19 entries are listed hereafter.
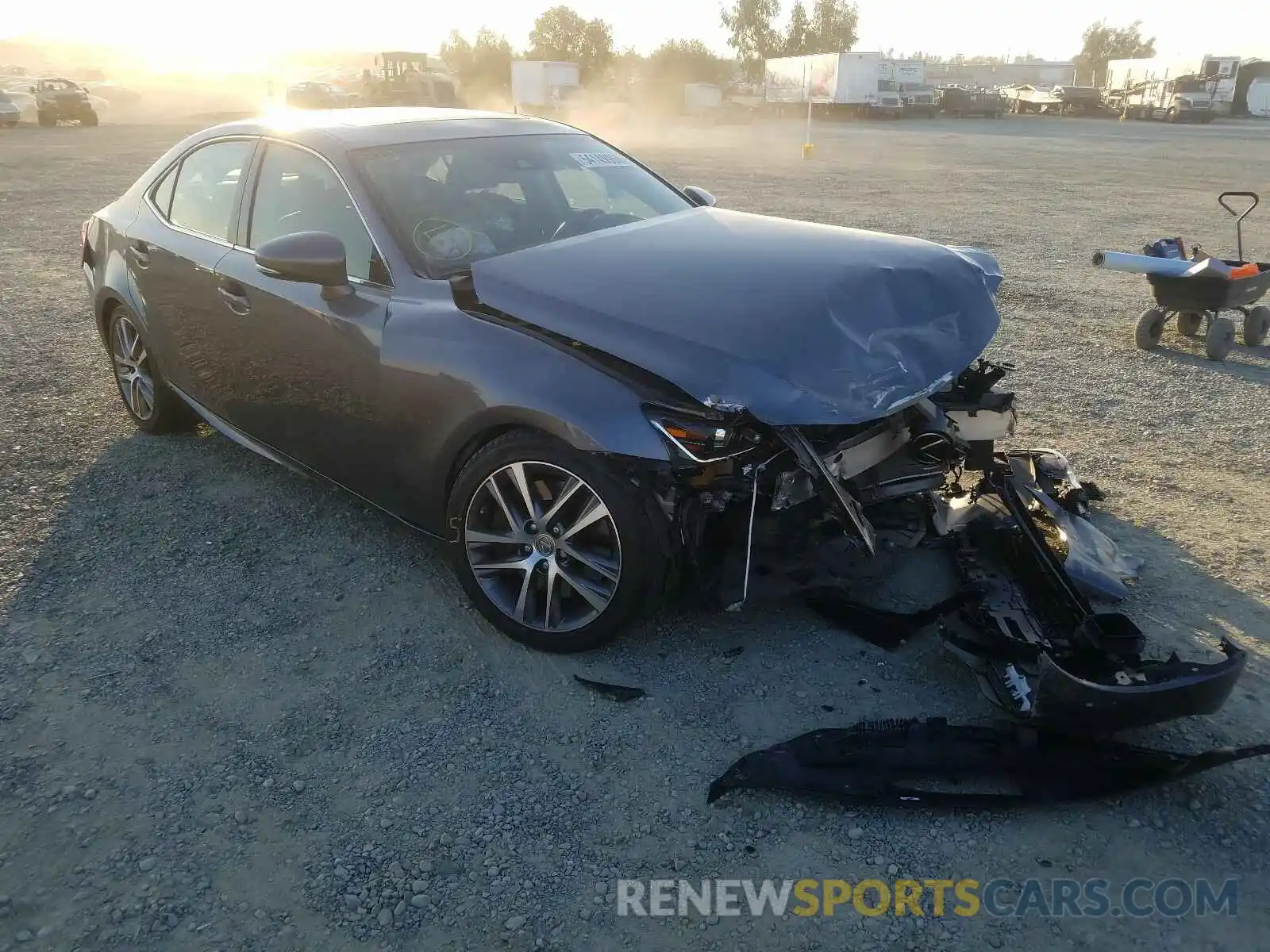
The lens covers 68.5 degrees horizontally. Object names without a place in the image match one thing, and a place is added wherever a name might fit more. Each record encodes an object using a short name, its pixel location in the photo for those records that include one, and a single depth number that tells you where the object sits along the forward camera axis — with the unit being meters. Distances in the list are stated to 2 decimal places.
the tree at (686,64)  59.00
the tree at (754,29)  71.94
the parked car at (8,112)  30.52
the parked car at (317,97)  41.94
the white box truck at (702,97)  46.81
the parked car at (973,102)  42.19
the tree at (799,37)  73.00
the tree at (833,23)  72.19
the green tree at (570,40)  65.19
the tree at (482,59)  62.50
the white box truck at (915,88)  40.59
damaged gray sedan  2.96
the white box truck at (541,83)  42.84
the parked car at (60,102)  31.86
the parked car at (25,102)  33.44
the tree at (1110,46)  79.94
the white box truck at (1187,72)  40.22
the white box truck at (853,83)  39.44
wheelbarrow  6.53
